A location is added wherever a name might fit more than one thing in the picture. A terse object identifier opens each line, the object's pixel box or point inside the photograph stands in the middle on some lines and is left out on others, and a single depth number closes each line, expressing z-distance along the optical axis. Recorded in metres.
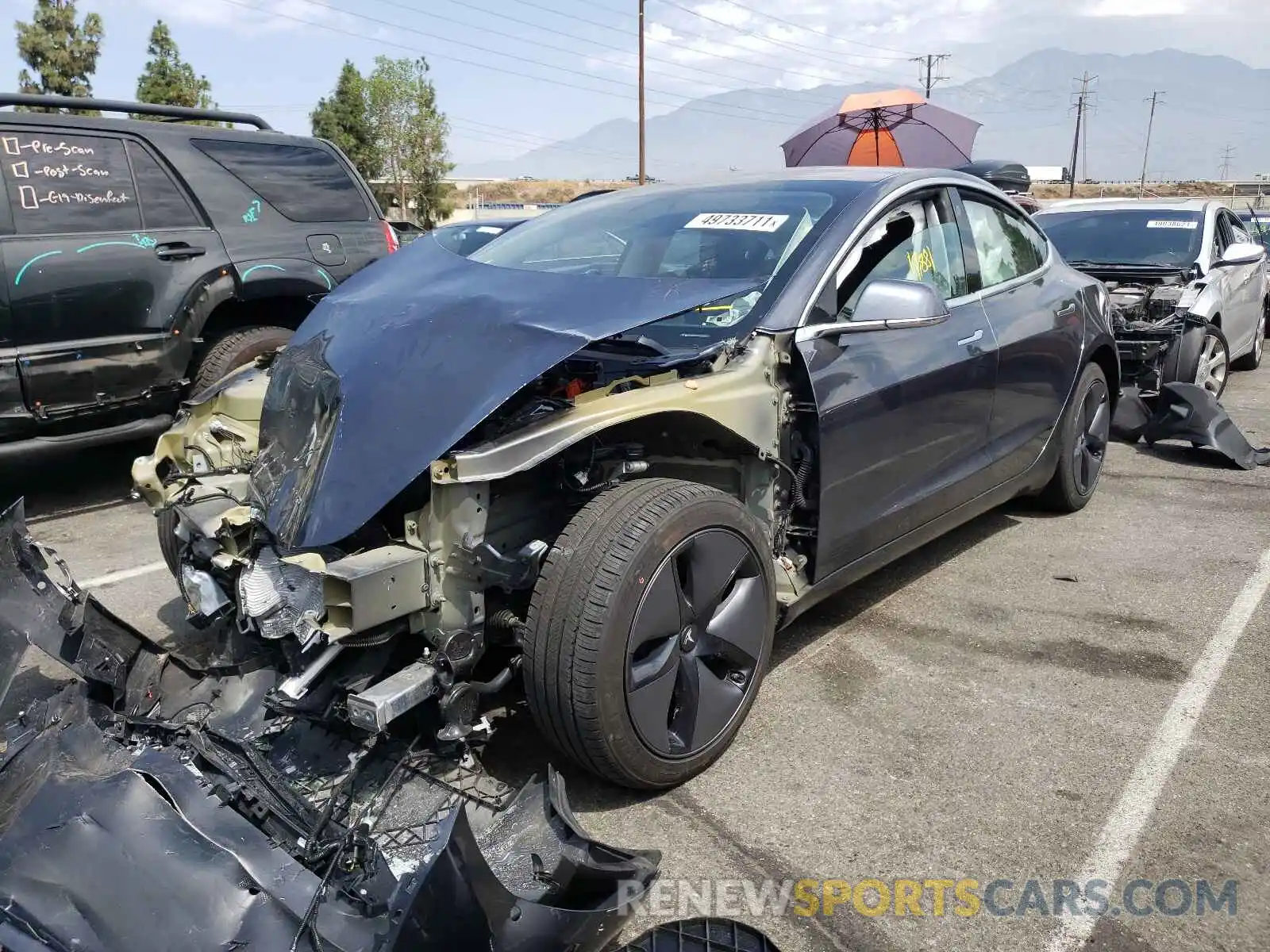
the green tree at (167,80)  29.34
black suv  5.16
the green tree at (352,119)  45.53
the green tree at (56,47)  23.52
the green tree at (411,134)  46.09
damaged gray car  2.44
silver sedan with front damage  6.96
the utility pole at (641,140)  32.31
